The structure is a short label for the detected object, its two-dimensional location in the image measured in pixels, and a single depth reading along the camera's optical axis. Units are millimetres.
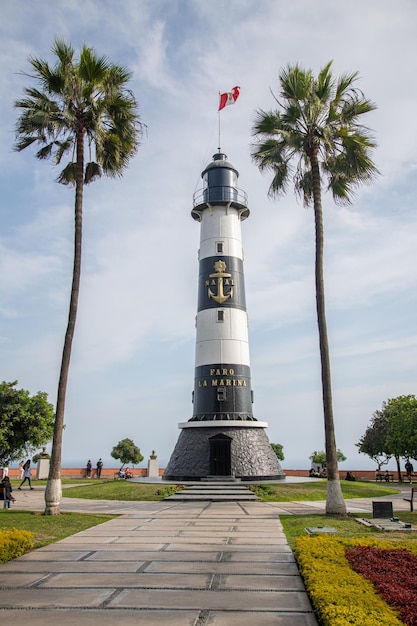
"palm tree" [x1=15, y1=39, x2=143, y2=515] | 17094
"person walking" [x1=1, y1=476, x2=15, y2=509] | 17984
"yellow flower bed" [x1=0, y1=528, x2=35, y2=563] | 9227
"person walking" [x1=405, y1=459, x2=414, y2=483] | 39825
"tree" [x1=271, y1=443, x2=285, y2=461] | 48062
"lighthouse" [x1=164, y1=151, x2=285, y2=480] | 26891
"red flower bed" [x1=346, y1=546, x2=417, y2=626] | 5957
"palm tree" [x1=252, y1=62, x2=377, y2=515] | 18016
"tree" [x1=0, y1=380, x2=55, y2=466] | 31109
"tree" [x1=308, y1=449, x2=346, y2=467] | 45312
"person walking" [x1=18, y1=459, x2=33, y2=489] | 28033
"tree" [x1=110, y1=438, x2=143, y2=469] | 44031
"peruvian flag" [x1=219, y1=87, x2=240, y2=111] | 33500
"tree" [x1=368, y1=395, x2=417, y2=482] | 33750
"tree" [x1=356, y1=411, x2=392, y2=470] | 44812
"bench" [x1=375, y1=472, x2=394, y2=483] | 40638
